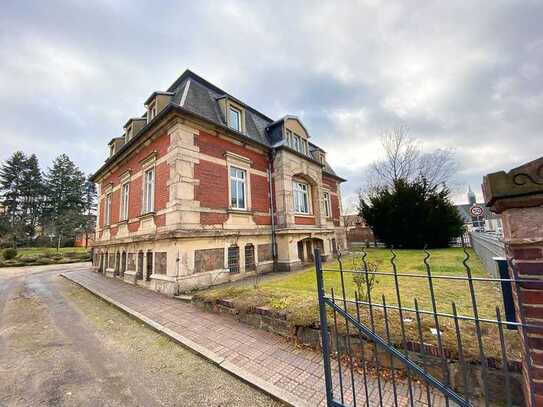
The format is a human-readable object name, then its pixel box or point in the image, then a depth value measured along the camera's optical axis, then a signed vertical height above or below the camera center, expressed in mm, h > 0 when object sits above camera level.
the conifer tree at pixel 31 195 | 39312 +8355
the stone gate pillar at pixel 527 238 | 1601 -144
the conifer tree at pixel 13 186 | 38656 +9965
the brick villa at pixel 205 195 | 8492 +1841
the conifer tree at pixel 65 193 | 38250 +8985
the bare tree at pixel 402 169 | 23141 +5638
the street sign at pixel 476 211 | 13320 +570
